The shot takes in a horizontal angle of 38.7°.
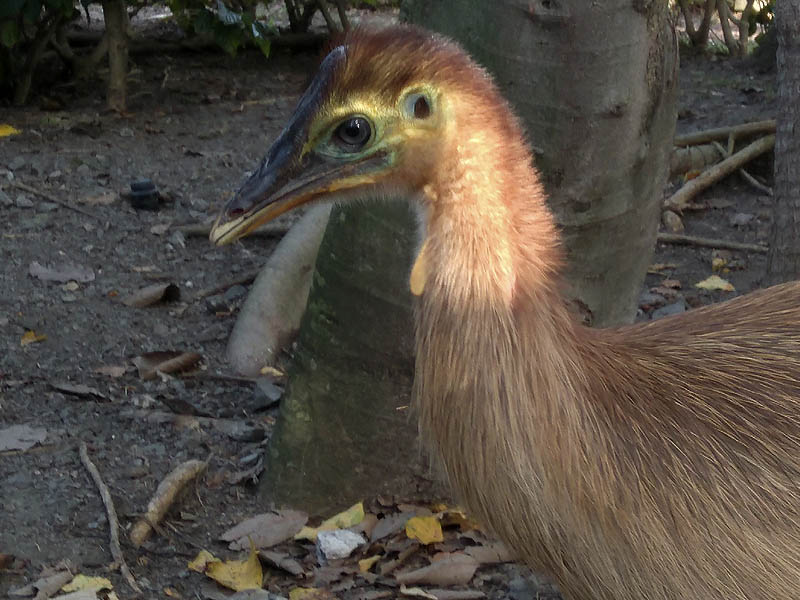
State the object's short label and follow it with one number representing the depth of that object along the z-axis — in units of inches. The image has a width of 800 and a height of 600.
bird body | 93.1
